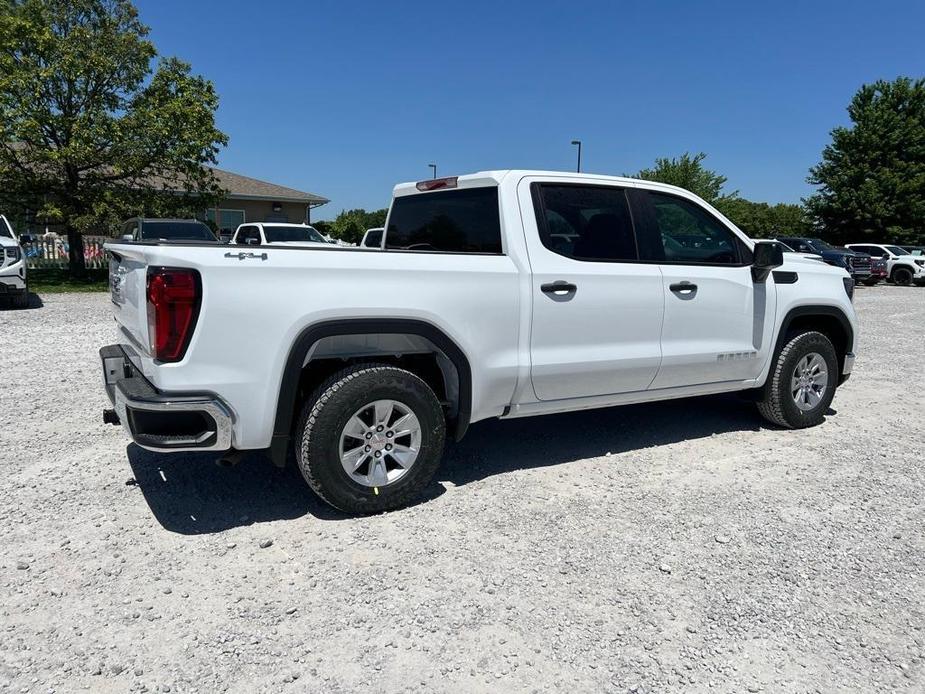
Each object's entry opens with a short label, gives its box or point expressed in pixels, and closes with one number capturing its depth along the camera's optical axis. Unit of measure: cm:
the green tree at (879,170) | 3534
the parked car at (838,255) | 2291
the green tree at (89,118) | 1653
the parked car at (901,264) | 2600
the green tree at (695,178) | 3703
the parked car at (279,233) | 1636
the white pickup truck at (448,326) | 321
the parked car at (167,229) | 1417
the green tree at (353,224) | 3997
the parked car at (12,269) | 1184
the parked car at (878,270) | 2553
